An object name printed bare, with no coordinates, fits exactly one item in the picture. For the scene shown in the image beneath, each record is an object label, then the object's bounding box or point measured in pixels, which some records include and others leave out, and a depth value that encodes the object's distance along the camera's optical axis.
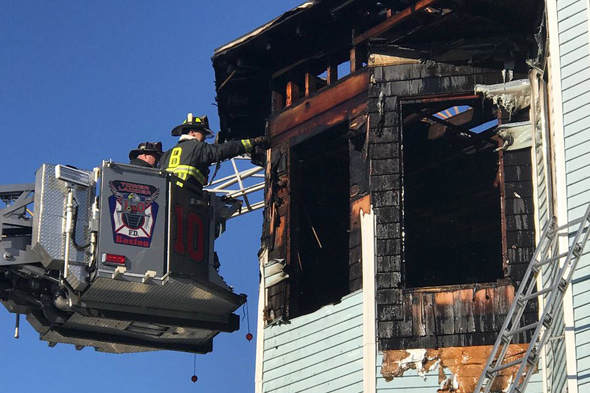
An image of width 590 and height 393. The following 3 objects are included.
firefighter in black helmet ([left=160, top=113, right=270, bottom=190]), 26.88
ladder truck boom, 25.22
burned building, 22.83
